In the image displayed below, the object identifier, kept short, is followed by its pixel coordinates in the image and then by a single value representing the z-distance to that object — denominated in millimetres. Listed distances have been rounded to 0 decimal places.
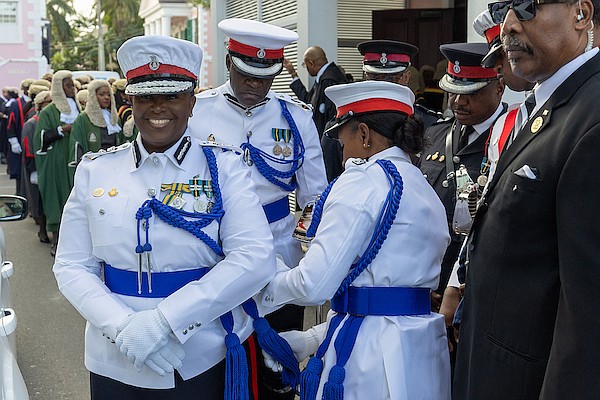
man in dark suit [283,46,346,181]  6864
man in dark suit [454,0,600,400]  1903
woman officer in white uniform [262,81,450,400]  2695
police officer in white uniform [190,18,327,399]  3859
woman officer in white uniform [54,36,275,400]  2594
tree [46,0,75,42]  66375
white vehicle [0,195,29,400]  2979
